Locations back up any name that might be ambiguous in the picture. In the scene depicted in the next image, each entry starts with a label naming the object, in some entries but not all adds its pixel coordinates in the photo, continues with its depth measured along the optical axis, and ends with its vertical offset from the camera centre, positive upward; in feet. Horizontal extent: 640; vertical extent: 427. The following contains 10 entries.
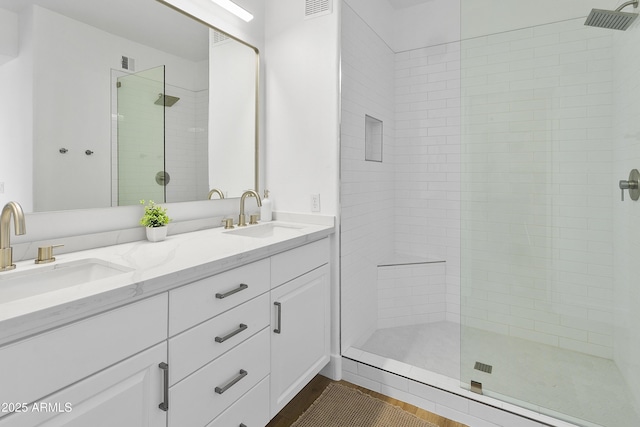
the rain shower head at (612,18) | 5.15 +2.90
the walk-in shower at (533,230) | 5.37 -0.37
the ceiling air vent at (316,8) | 6.91 +4.00
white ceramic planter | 5.33 -0.41
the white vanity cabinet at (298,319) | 5.23 -1.87
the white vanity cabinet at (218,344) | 3.68 -1.63
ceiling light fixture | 6.46 +3.80
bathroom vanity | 2.62 -1.28
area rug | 5.82 -3.58
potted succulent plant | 5.34 -0.24
